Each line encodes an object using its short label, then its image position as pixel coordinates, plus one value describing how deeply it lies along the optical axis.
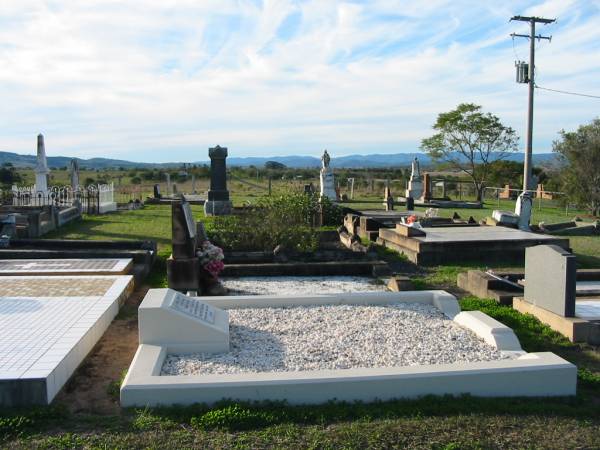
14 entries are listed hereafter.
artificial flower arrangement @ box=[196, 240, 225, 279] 9.09
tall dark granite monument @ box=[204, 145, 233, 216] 22.36
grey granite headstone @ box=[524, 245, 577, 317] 6.91
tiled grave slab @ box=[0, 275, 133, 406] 4.82
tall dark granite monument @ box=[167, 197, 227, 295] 8.77
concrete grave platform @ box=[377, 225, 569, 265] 12.11
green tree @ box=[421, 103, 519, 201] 36.50
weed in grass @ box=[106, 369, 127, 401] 5.07
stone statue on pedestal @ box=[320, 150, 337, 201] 27.20
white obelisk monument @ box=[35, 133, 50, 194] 22.55
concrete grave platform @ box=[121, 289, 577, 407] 4.75
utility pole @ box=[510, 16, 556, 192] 17.98
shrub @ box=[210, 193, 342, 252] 12.44
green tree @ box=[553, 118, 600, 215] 24.50
